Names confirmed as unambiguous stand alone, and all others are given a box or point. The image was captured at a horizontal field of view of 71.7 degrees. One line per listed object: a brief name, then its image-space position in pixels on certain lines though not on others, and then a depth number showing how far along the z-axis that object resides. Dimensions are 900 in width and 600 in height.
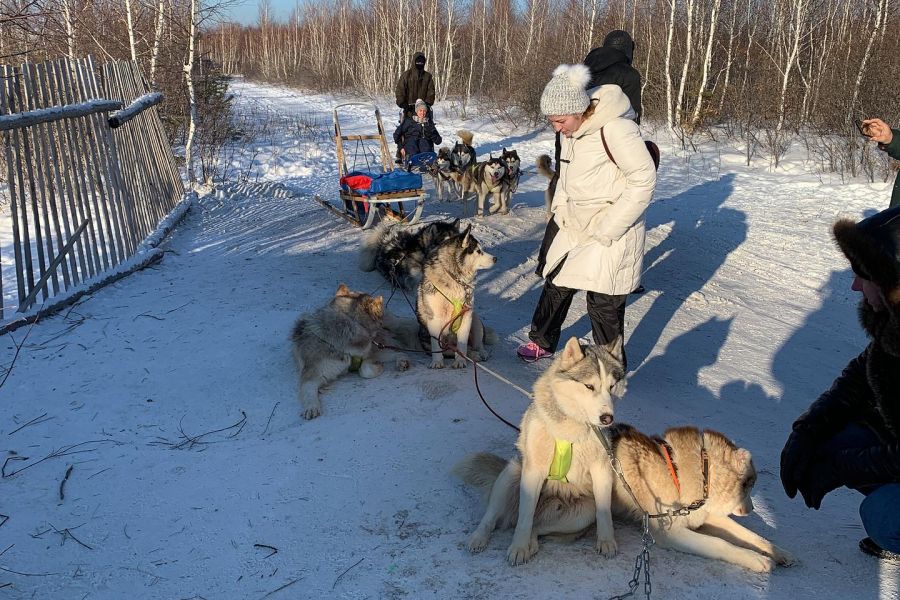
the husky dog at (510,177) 8.41
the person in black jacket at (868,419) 1.97
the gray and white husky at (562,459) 2.38
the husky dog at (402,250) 5.48
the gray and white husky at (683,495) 2.43
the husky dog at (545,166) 7.61
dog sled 6.81
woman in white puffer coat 3.41
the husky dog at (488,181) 8.23
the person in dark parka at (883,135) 3.93
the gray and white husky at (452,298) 4.21
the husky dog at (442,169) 9.36
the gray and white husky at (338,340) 3.90
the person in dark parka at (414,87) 9.81
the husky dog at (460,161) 9.11
